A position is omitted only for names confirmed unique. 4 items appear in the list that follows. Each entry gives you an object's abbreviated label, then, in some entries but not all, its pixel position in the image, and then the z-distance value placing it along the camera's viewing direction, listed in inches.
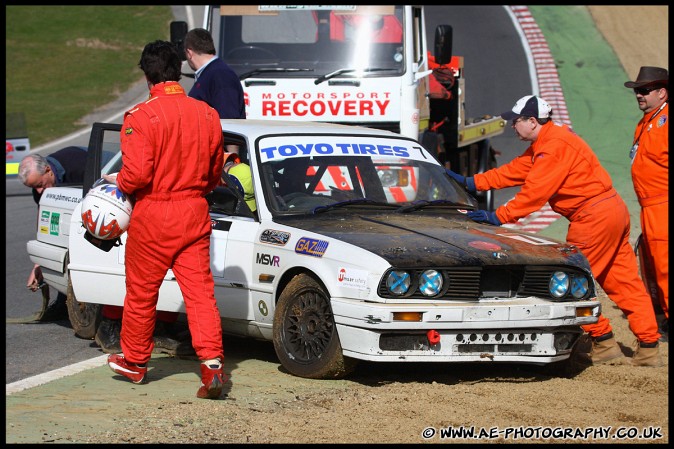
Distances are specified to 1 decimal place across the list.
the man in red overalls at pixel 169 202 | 502.0
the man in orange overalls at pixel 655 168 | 631.8
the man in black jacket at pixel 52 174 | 738.8
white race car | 514.3
